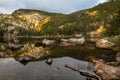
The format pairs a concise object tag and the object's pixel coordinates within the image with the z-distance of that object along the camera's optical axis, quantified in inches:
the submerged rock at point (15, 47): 1209.9
